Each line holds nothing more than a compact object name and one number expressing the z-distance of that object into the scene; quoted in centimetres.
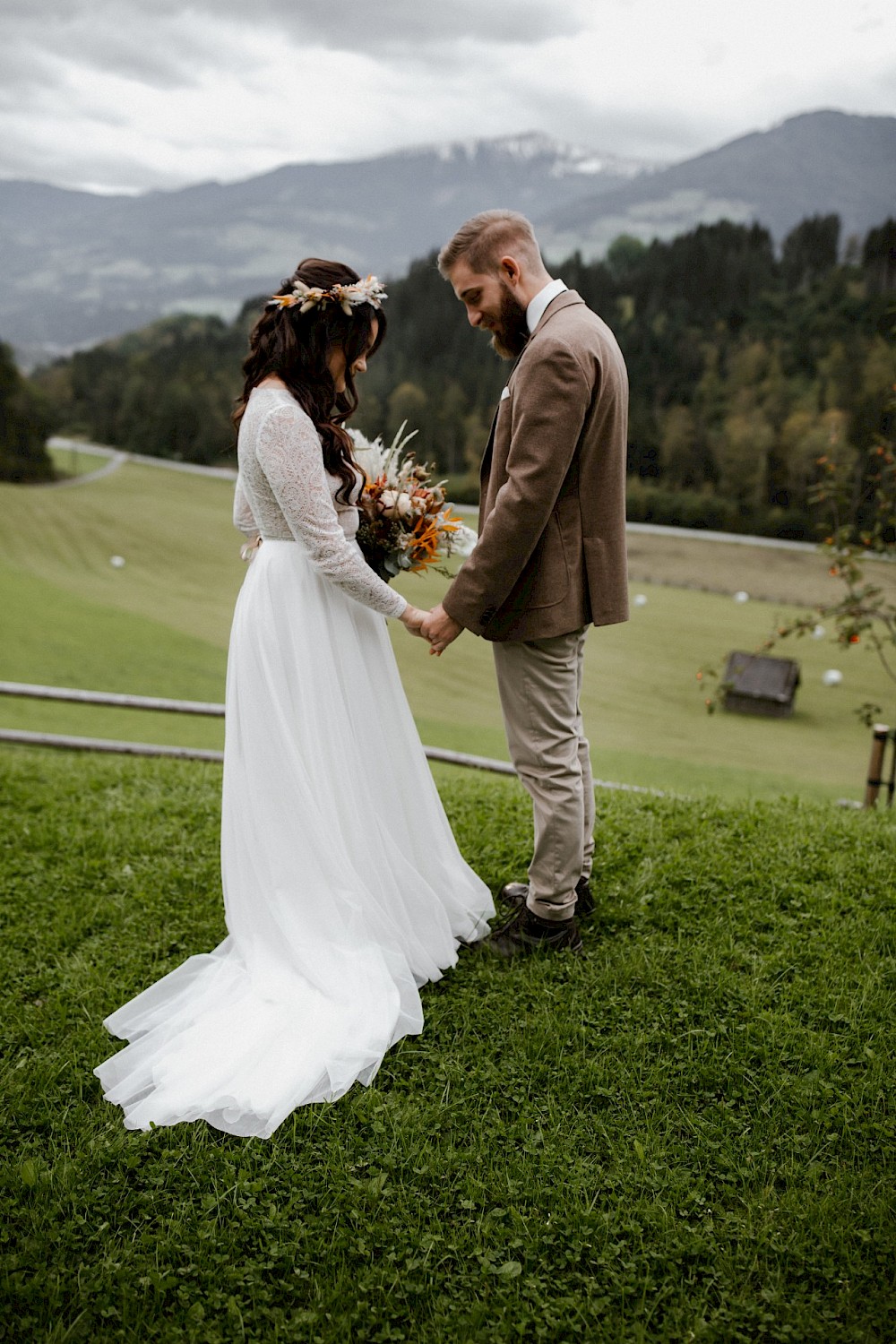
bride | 276
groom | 279
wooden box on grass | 2194
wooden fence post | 549
